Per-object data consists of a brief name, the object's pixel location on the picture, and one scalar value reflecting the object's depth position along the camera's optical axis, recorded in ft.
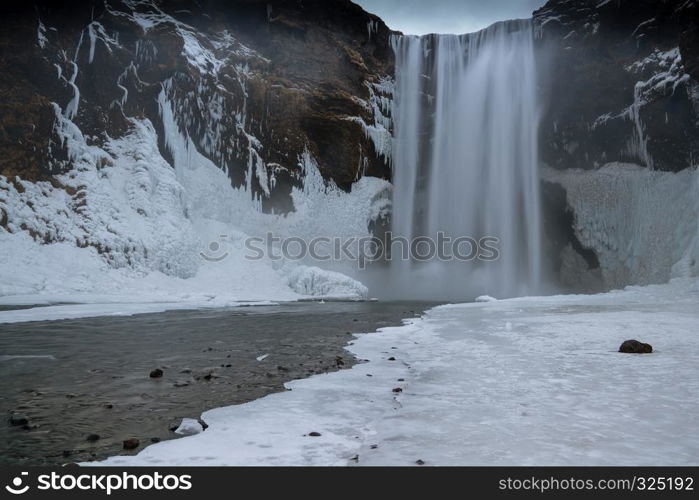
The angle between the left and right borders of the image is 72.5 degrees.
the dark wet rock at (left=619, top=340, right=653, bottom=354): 23.53
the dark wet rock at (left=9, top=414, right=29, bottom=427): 12.69
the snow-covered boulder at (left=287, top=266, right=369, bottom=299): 96.58
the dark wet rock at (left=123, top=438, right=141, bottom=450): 10.87
